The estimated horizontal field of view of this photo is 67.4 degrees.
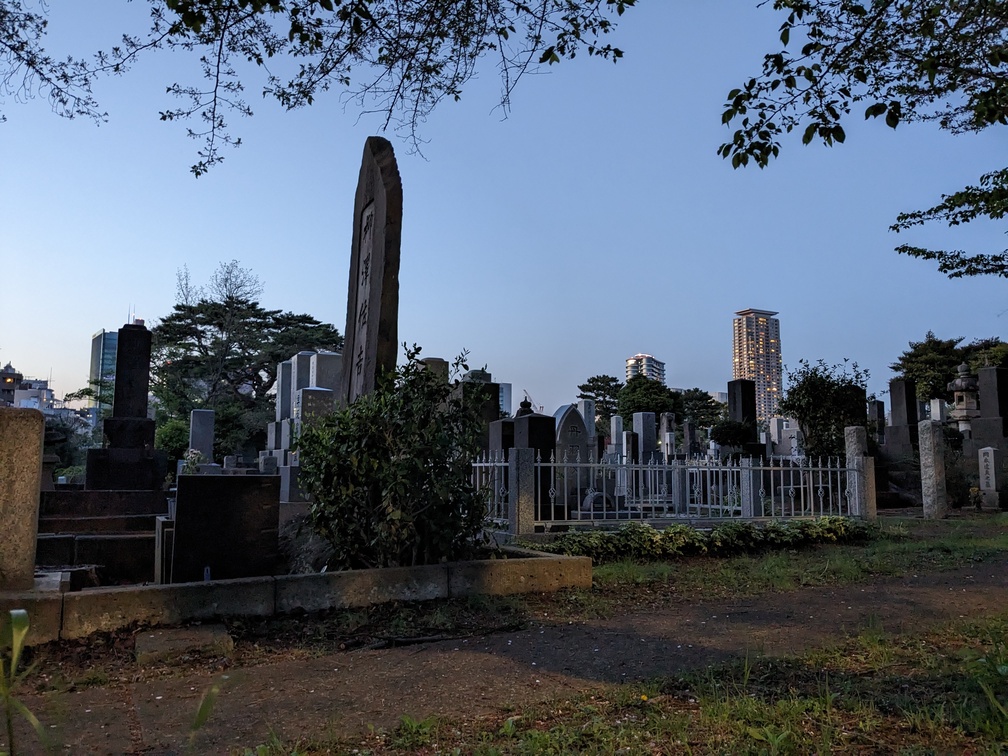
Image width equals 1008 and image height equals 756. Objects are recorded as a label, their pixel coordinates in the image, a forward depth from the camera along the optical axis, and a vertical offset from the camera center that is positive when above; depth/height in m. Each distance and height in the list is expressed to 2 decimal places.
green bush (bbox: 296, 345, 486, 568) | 5.55 -0.09
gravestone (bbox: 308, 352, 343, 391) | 19.22 +2.50
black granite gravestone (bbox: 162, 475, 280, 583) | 5.38 -0.43
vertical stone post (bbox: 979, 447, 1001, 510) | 15.47 -0.12
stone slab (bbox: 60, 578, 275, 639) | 4.31 -0.82
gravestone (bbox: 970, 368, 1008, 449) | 18.44 +1.54
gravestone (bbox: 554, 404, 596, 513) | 13.11 +0.54
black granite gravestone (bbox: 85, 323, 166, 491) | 13.21 +0.59
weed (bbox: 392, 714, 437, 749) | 2.77 -0.99
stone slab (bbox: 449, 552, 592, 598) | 5.53 -0.80
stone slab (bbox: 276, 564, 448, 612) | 5.01 -0.81
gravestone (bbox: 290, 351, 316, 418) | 20.17 +2.57
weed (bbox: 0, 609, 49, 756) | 0.82 -0.21
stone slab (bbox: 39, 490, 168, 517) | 9.77 -0.48
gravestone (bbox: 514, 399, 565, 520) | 11.29 +0.54
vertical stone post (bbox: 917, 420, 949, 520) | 13.45 +0.00
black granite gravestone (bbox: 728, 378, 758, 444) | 19.47 +1.80
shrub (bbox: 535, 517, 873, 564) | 7.67 -0.76
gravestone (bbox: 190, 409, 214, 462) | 20.75 +1.02
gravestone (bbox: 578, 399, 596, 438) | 23.01 +1.96
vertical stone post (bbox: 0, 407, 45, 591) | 4.49 -0.16
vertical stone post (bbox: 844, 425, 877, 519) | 10.81 -0.24
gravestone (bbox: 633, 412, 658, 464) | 18.59 +0.92
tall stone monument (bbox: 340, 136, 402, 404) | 7.36 +1.95
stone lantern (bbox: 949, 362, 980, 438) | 21.11 +2.05
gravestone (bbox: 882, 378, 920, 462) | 20.27 +1.39
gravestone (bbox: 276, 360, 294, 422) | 21.50 +2.11
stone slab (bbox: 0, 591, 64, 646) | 4.15 -0.80
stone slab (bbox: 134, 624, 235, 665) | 4.05 -0.97
